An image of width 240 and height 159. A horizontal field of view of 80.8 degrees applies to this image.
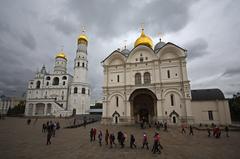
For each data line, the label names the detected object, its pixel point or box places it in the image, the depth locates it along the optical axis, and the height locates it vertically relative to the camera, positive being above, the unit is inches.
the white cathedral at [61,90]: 1838.1 +238.6
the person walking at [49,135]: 416.8 -80.4
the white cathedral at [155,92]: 948.0 +104.6
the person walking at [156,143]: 335.2 -85.0
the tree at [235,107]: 1342.8 -3.2
